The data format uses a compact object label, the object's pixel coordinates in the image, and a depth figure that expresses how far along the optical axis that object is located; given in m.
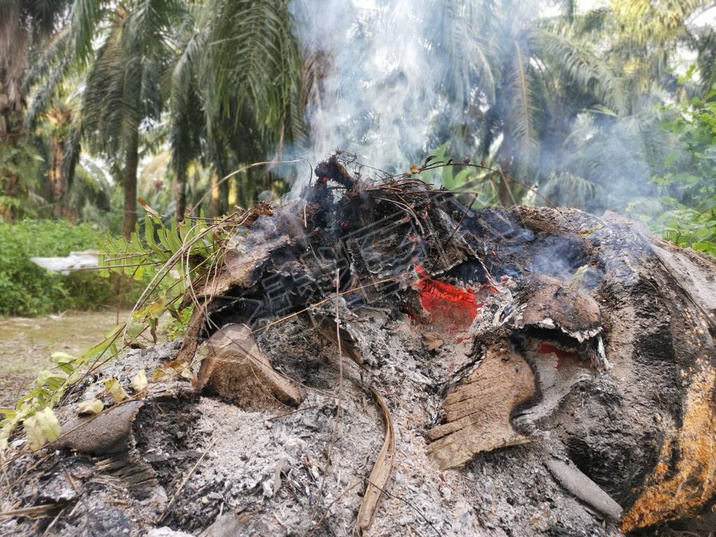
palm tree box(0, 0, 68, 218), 8.00
